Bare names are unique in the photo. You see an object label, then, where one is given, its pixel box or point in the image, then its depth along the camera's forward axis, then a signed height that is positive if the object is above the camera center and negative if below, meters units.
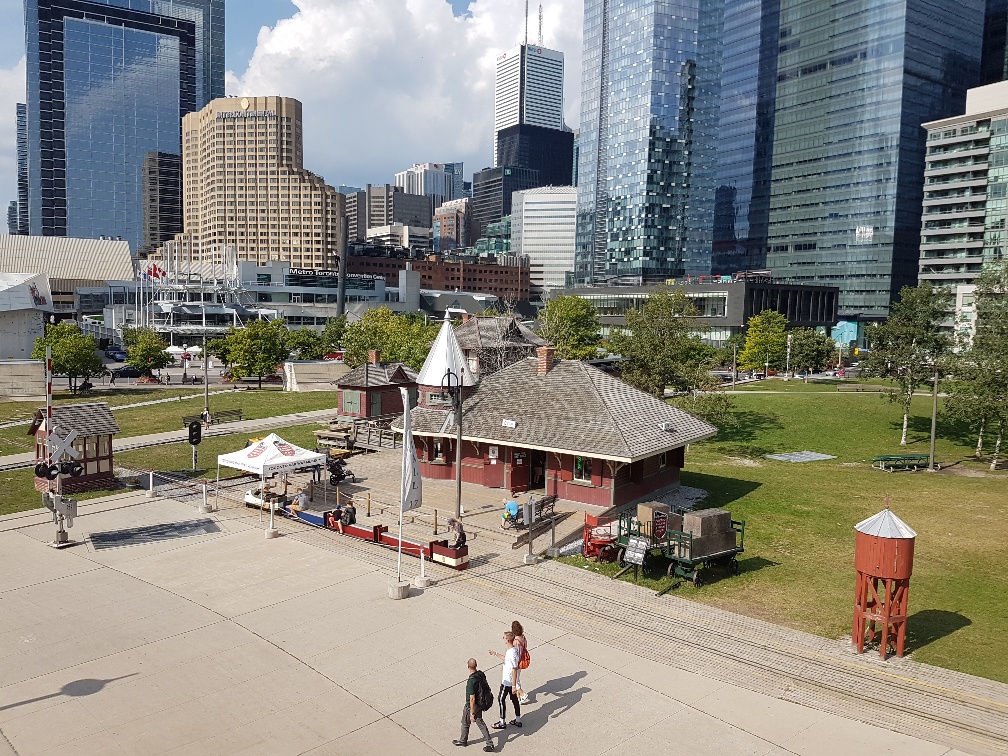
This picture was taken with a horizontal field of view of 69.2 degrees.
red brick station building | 27.16 -4.97
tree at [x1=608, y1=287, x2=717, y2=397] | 41.62 -2.29
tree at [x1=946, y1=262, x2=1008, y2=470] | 36.97 -2.57
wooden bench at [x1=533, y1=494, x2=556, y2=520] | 26.47 -7.43
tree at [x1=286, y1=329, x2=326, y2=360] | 86.81 -5.21
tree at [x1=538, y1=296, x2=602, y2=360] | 64.56 -1.88
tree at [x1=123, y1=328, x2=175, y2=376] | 74.88 -6.03
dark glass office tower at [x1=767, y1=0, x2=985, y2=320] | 149.50 +39.70
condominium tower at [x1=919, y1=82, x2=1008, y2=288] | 115.38 +20.85
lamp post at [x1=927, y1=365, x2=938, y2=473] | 37.41 -7.31
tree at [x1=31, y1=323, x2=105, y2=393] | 60.38 -5.20
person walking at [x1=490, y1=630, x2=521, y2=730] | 13.42 -6.98
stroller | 31.16 -7.29
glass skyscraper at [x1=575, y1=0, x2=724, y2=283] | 173.00 +41.76
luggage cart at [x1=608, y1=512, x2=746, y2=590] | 20.95 -7.10
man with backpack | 12.74 -6.93
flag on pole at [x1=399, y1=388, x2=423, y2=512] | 21.78 -5.26
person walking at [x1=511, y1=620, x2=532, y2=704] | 13.77 -6.41
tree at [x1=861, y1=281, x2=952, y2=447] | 42.06 -1.39
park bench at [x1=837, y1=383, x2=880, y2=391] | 64.75 -6.52
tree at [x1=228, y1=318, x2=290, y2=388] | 67.12 -4.83
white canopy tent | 27.40 -6.09
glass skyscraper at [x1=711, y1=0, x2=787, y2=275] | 179.38 +45.56
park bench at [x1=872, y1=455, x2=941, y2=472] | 38.03 -7.65
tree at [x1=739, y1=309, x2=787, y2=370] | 83.75 -4.26
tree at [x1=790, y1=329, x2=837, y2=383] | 78.69 -3.82
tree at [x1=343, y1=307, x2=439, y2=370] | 60.84 -3.41
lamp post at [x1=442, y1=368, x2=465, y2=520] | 24.56 -3.25
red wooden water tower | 16.27 -5.71
